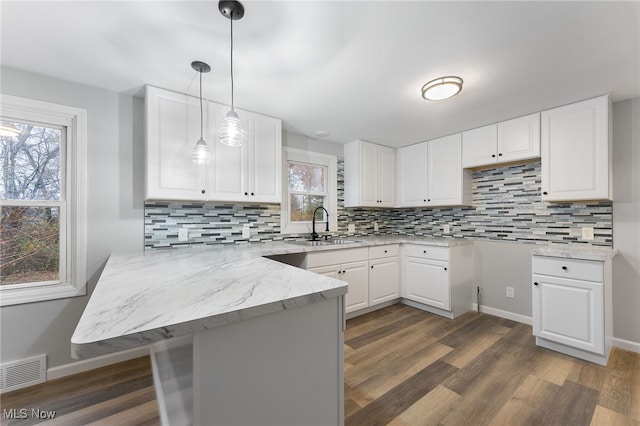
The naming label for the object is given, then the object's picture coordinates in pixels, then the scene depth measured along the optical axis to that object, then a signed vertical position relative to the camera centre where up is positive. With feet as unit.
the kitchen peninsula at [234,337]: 2.35 -1.27
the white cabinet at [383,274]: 10.08 -2.46
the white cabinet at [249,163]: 7.73 +1.59
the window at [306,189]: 10.57 +1.02
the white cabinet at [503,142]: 8.49 +2.44
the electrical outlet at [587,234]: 8.02 -0.69
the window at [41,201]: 6.11 +0.31
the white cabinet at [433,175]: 10.44 +1.60
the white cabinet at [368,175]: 11.49 +1.70
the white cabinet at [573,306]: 6.56 -2.52
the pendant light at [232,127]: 4.37 +1.70
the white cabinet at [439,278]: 9.58 -2.55
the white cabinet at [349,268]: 8.59 -1.93
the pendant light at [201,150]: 5.98 +1.48
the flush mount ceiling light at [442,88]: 6.48 +3.15
